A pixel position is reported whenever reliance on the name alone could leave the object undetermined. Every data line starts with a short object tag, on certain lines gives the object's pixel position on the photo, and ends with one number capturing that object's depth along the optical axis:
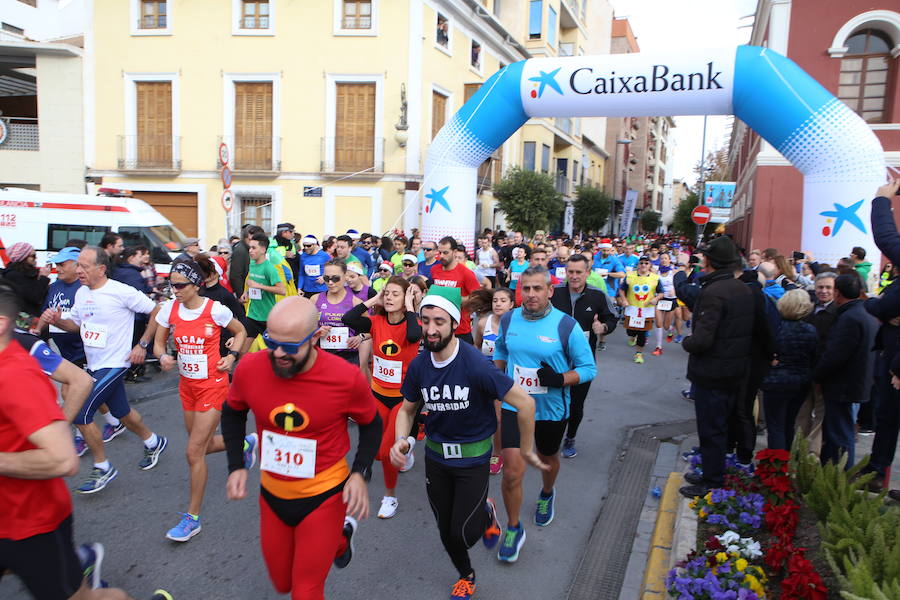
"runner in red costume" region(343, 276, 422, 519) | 4.85
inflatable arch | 9.95
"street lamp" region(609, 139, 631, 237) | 51.38
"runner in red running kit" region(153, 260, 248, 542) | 4.32
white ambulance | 11.48
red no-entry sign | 17.56
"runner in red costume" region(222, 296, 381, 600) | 2.87
